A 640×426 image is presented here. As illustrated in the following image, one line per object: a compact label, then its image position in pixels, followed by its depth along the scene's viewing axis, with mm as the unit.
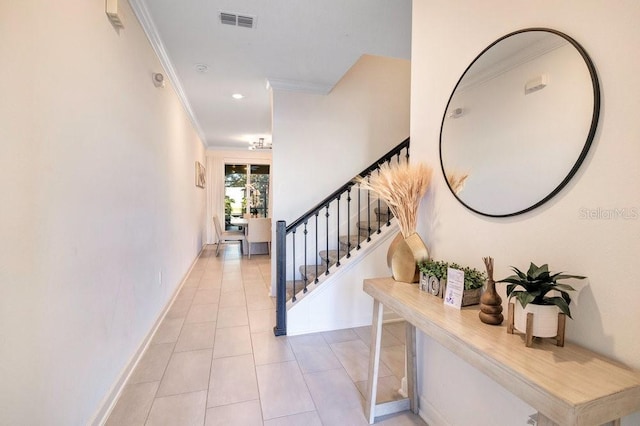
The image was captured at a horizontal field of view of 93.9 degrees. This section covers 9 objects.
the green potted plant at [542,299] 941
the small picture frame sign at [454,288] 1313
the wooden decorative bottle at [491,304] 1145
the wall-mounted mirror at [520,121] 1003
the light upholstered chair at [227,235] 6712
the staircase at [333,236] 3029
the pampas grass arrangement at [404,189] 1634
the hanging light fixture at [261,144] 6879
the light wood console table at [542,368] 734
